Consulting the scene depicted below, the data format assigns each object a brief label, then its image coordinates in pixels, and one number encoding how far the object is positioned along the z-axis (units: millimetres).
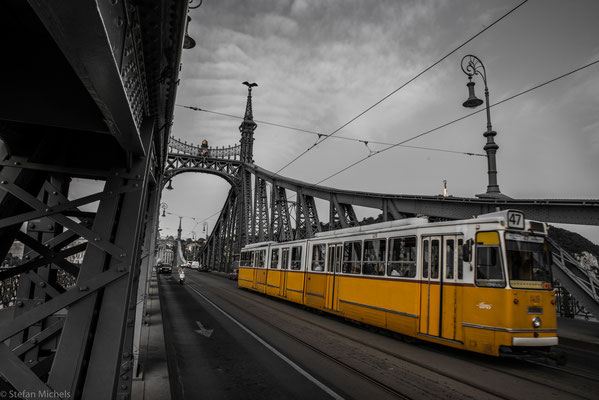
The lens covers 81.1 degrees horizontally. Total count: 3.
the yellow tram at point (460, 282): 7148
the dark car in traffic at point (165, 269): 46378
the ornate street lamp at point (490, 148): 10672
